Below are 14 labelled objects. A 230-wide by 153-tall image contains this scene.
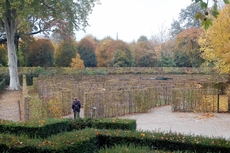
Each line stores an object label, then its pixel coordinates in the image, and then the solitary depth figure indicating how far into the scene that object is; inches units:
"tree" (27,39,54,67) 1603.1
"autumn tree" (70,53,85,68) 1611.7
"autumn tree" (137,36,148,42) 2785.2
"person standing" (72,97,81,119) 505.4
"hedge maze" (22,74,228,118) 558.3
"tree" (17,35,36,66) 1615.4
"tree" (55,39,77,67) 1653.5
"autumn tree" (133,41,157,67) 1871.3
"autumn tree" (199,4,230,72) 735.8
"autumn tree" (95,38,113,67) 1823.3
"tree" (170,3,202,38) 2596.0
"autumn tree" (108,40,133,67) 1770.4
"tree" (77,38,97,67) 1822.1
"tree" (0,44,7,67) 1595.7
